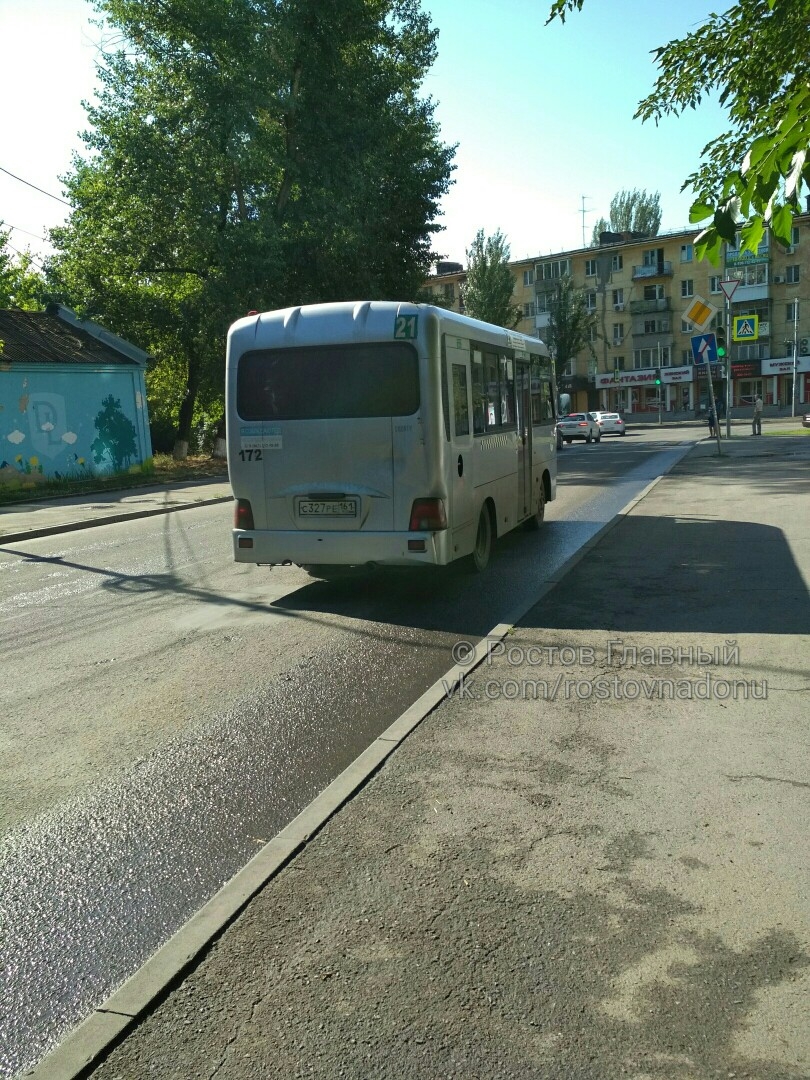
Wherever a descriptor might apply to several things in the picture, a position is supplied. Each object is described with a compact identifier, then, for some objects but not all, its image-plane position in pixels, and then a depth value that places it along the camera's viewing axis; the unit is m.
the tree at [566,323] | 72.00
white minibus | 8.67
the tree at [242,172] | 29.81
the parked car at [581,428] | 47.00
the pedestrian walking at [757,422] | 38.47
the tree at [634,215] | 94.00
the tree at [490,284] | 65.19
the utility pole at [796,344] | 69.69
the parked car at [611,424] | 52.69
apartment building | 73.81
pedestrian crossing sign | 47.44
